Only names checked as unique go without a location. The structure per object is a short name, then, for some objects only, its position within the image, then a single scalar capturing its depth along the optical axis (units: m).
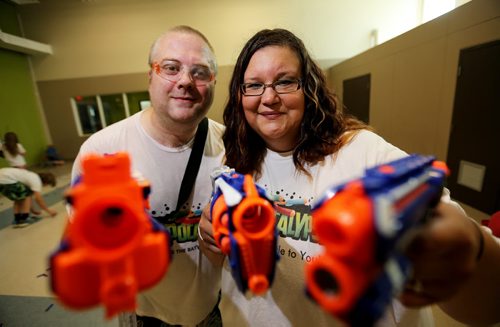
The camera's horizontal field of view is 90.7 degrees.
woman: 0.98
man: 1.17
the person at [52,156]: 7.18
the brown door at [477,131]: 2.58
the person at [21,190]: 3.14
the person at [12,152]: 3.49
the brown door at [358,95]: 5.57
